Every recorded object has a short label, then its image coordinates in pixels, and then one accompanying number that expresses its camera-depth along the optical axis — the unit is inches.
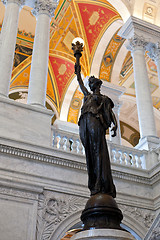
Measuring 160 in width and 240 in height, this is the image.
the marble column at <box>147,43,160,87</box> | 382.3
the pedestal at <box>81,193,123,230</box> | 111.7
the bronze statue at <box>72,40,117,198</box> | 121.9
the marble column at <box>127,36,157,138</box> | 328.5
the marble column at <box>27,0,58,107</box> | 284.6
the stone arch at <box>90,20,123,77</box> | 469.4
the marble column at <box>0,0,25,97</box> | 275.6
